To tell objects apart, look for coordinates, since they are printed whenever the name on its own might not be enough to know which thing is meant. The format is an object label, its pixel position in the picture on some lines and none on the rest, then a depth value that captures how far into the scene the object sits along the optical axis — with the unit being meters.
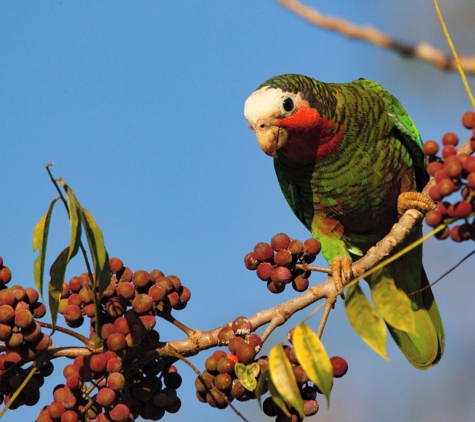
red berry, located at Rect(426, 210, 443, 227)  3.98
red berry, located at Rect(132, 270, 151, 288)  5.05
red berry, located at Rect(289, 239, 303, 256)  5.94
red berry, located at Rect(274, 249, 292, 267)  5.95
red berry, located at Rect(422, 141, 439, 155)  4.35
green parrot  7.80
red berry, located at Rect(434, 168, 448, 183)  4.05
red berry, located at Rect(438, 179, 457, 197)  3.97
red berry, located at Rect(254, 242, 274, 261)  6.06
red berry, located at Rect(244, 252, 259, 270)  6.17
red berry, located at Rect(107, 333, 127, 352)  4.70
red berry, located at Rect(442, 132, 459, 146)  4.32
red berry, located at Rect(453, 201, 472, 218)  3.78
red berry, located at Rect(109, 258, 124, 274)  5.14
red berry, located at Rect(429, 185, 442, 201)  4.00
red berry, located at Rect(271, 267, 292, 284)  5.92
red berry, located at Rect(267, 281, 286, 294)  6.01
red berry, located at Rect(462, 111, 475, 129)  4.03
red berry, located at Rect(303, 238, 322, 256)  6.00
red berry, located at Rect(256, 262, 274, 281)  6.03
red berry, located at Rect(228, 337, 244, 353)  4.91
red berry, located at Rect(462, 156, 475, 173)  3.94
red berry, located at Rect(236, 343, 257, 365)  4.80
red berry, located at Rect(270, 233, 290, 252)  6.02
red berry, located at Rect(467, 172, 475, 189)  3.83
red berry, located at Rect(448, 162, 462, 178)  3.98
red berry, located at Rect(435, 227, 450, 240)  4.01
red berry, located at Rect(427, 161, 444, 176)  4.19
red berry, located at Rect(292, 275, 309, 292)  6.07
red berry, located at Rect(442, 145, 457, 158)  4.26
